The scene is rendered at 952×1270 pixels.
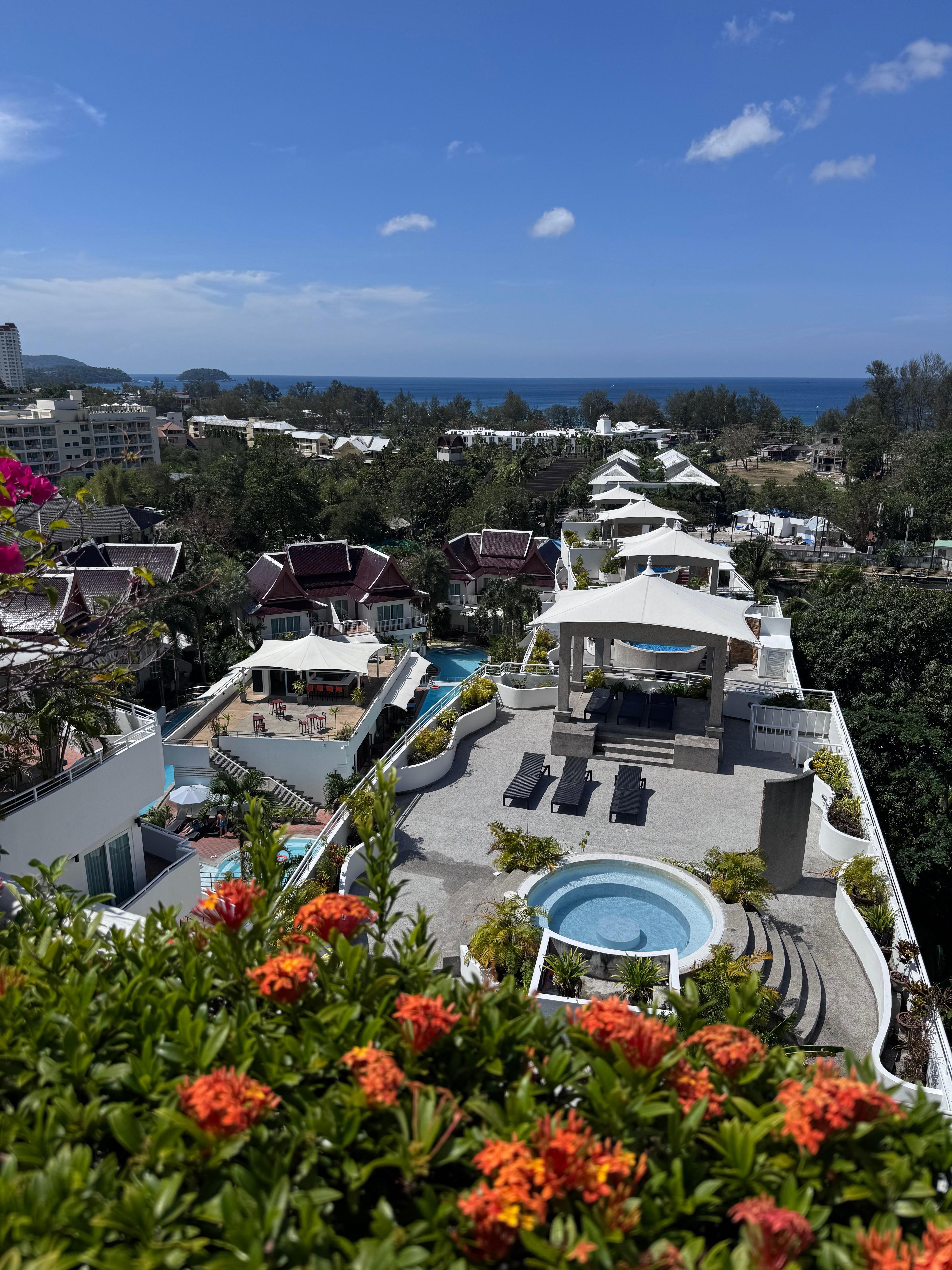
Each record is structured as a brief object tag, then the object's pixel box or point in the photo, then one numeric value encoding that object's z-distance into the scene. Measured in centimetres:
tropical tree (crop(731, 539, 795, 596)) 4016
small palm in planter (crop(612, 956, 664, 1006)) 1124
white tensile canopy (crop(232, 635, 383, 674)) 2806
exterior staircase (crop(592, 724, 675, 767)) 1942
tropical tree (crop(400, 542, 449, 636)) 4734
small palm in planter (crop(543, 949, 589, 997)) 1151
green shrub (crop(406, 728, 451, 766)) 1897
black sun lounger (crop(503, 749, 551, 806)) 1733
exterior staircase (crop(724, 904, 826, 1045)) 1139
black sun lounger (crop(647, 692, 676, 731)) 2014
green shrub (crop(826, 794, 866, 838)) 1573
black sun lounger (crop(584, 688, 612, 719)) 2089
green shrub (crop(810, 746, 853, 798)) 1758
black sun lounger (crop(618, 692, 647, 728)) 2044
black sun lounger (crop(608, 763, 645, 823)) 1659
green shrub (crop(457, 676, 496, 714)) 2188
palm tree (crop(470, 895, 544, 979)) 1186
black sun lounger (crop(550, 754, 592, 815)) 1697
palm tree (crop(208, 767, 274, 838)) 2377
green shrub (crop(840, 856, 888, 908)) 1345
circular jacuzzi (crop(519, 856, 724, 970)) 1297
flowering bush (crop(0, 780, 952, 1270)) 328
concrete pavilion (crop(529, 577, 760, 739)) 1898
